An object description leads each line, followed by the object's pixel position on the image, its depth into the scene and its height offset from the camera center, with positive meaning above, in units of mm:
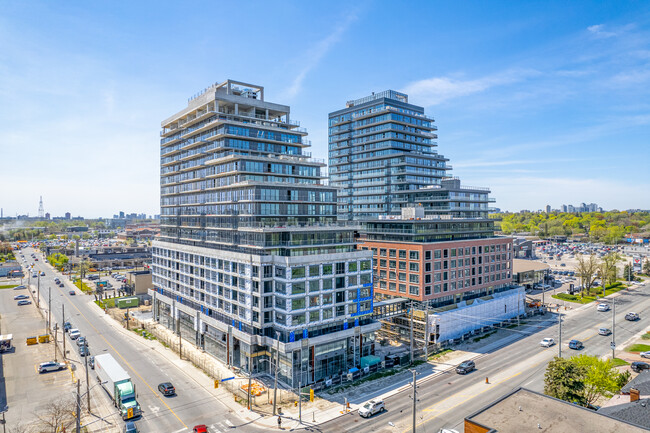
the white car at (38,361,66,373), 67381 -26434
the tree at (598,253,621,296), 127188 -19283
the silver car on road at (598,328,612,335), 85438 -26577
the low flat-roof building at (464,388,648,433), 33750 -19245
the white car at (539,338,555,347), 77875 -26389
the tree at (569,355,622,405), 48091 -21130
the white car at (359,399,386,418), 50781 -26094
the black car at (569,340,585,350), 76375 -26499
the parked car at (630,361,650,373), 64812 -26372
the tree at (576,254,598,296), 124250 -19144
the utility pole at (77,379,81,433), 41231 -21849
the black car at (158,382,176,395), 57781 -26175
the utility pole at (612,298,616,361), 71162 -26253
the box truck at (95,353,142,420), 51512 -24274
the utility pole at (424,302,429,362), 72306 -24193
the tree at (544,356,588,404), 46719 -20900
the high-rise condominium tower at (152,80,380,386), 62594 -6246
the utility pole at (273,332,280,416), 51688 -20620
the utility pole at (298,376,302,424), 49603 -26578
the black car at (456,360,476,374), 65125 -26360
